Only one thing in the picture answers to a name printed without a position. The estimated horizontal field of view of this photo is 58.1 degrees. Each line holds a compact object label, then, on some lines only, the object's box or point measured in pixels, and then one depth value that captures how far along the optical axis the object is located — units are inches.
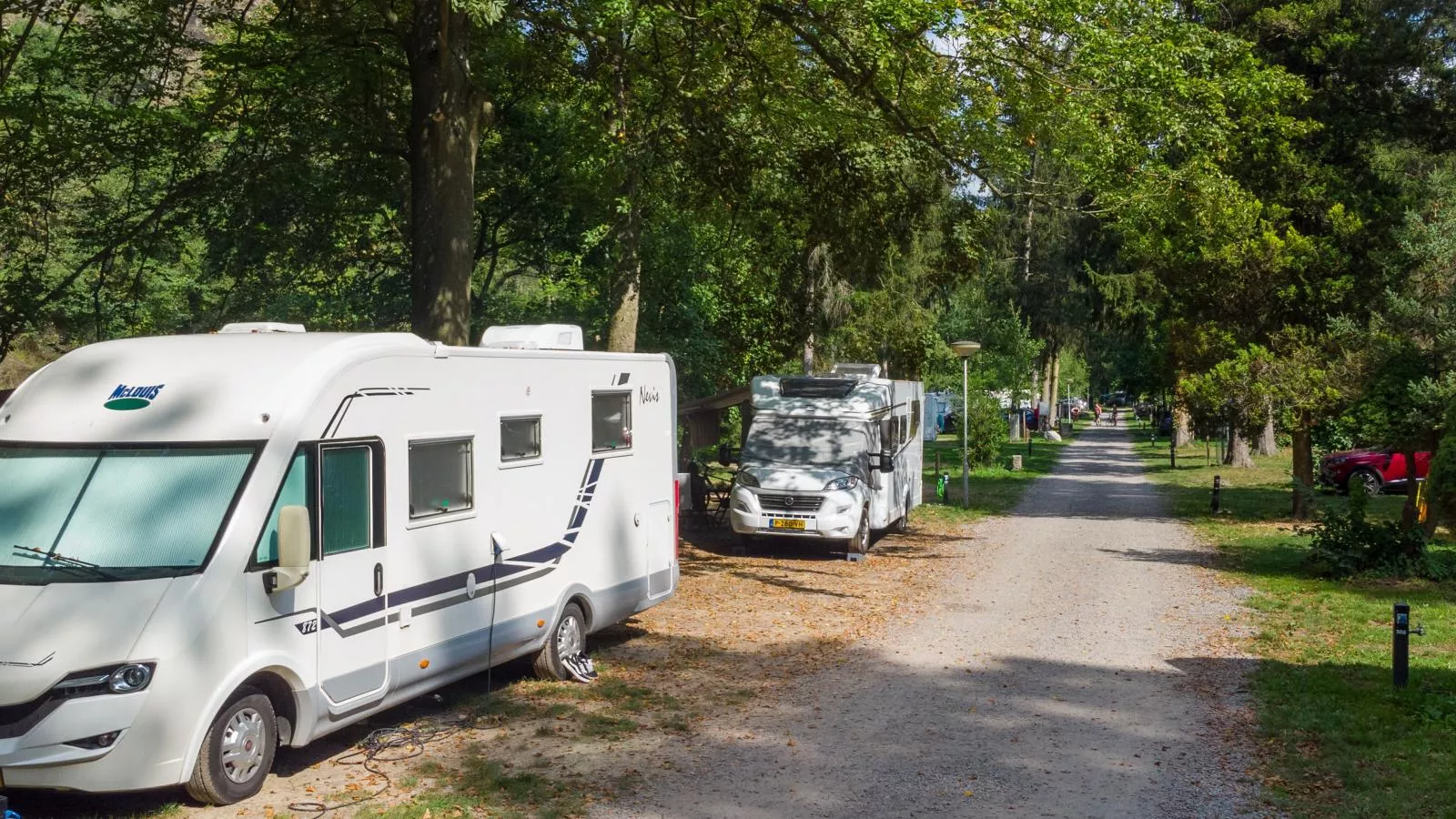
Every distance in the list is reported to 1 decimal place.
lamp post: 1042.1
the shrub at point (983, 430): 1550.2
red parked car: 1178.0
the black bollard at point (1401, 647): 405.4
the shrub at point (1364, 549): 660.7
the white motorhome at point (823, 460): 734.5
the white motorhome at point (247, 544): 260.4
